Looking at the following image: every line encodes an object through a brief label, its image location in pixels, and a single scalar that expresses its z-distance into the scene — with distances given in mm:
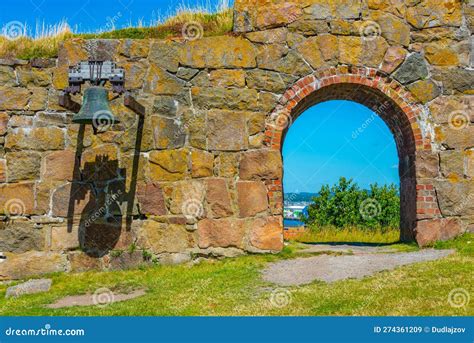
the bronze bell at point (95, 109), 7195
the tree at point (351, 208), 16188
